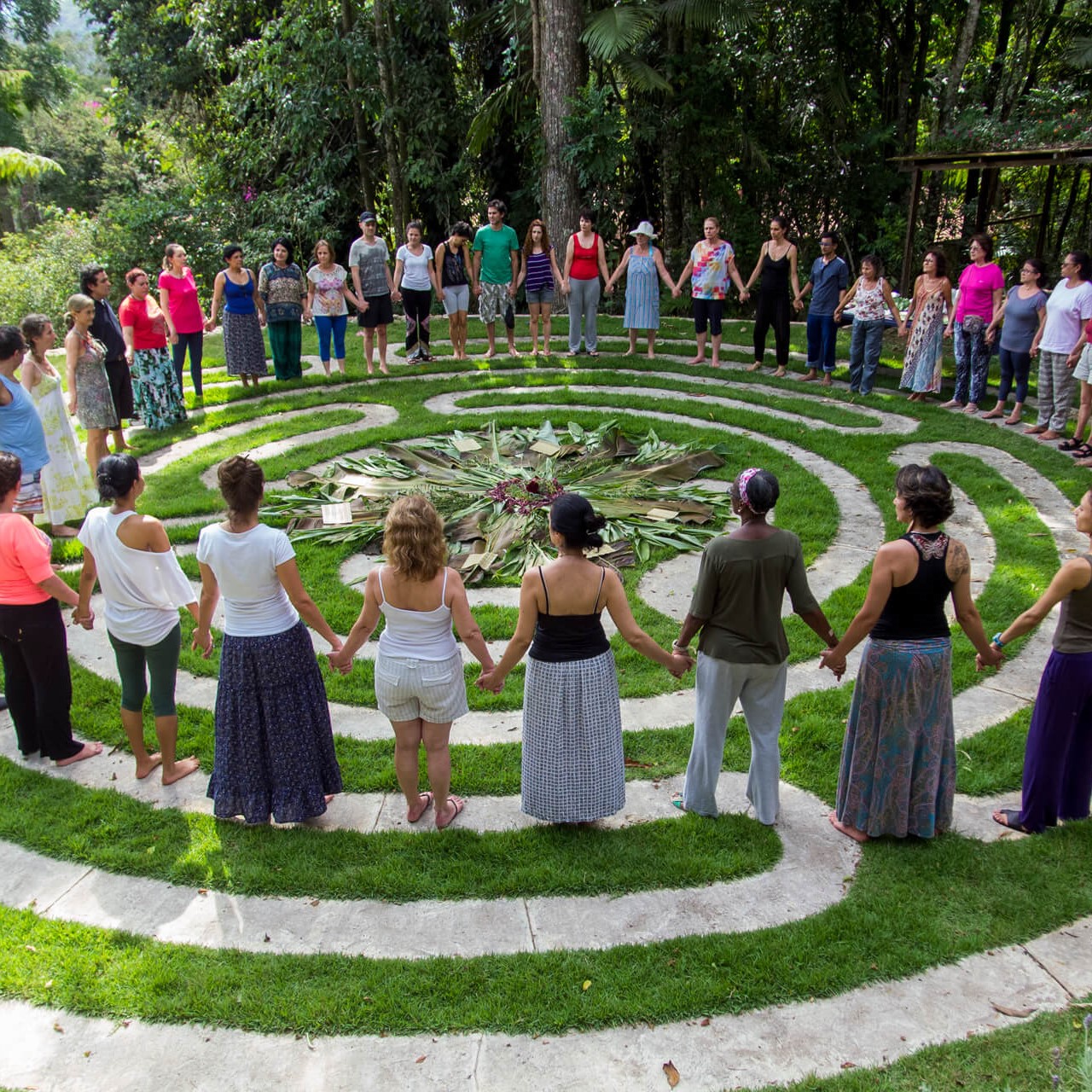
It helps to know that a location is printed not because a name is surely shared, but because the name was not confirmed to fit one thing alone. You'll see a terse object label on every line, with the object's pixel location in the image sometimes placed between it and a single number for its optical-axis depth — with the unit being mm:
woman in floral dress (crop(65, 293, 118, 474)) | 8547
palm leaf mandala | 7586
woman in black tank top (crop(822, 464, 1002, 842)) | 4090
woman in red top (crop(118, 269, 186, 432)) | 10125
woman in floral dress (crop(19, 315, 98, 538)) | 7785
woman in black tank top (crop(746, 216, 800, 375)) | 11445
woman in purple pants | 4234
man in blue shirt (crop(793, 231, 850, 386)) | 11234
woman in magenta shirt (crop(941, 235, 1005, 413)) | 10430
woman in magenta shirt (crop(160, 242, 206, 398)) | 10766
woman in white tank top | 4180
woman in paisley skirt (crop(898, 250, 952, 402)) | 10766
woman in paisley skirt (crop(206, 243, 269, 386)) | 11461
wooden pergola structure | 11922
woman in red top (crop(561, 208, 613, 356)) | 12359
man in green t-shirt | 12578
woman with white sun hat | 12023
